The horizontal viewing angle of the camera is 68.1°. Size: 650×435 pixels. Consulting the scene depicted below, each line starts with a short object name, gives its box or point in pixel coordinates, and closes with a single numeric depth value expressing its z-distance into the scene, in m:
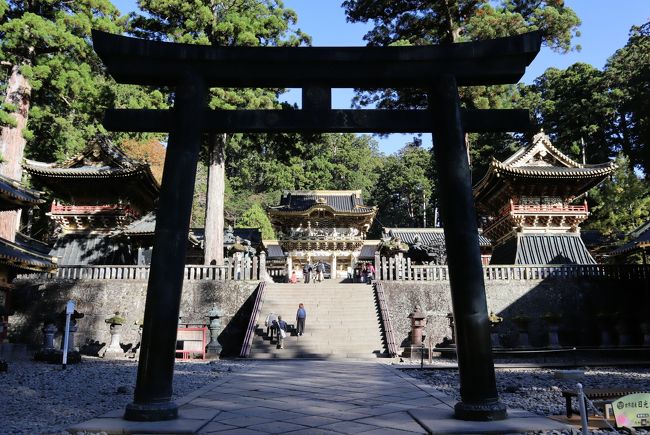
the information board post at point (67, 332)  11.08
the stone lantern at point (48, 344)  13.37
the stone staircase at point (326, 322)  14.82
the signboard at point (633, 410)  4.07
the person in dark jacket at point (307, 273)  25.34
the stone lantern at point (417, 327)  15.51
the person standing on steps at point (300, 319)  15.62
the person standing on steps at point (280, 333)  14.89
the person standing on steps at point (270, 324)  15.40
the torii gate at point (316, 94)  5.34
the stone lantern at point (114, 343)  15.41
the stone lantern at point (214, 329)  14.79
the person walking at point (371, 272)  23.18
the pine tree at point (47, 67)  16.70
